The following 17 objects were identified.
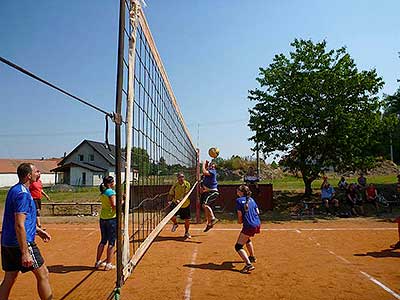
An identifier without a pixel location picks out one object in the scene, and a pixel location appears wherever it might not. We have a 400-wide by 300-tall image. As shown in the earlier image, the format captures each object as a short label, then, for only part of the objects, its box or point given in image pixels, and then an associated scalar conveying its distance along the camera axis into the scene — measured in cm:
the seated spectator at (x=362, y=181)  1762
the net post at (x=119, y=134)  403
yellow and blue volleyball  1182
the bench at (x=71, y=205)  1628
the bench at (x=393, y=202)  1612
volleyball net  427
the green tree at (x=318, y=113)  1660
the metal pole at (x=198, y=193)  1270
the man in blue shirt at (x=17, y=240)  374
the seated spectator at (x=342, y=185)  1708
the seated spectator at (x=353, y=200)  1552
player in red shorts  647
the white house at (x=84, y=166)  4178
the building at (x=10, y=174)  4981
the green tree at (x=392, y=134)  1762
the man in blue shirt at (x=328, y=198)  1574
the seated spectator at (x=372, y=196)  1600
